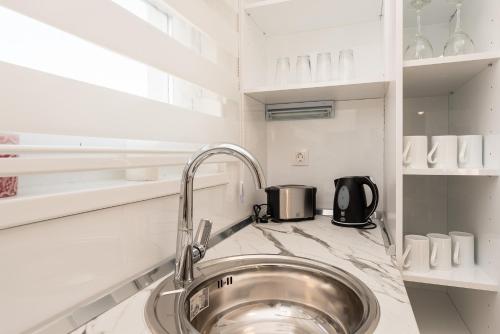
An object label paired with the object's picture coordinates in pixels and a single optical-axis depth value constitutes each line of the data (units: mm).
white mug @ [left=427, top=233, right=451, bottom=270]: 1023
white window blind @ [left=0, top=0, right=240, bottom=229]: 524
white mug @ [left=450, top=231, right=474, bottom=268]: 1033
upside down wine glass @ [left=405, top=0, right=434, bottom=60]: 1133
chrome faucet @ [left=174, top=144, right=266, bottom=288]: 762
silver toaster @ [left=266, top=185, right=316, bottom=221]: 1442
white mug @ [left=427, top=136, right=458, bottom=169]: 1010
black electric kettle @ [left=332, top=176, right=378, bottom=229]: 1352
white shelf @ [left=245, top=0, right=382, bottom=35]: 1366
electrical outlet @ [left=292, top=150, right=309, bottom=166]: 1644
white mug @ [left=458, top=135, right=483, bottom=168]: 988
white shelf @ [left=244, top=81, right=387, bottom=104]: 1252
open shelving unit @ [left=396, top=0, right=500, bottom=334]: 961
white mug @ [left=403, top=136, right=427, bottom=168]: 1031
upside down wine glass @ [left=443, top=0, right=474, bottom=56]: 1071
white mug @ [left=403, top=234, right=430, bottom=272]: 1016
